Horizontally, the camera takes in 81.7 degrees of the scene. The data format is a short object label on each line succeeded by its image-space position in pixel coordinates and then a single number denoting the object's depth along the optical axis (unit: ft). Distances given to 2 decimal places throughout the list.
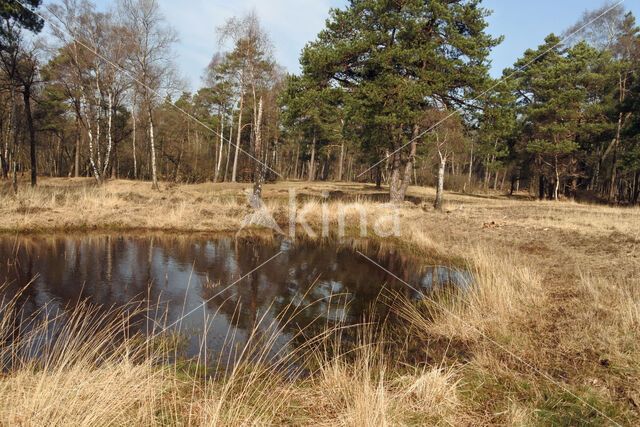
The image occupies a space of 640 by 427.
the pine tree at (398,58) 53.42
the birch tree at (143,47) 71.10
